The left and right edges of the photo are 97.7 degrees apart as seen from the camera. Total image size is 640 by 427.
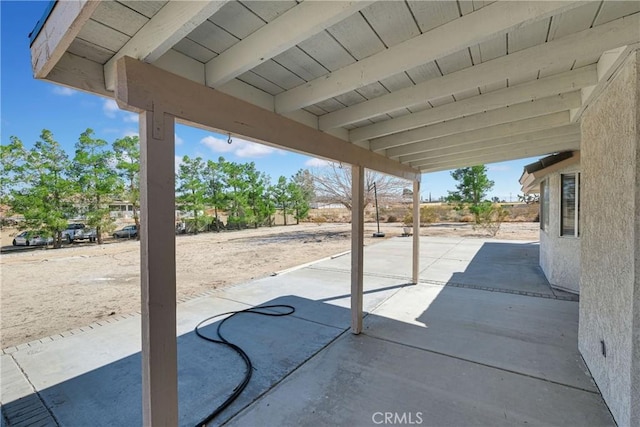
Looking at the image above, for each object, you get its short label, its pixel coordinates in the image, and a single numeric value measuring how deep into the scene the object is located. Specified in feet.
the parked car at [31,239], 42.23
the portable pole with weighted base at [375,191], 60.01
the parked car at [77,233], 48.08
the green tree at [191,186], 63.36
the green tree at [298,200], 86.02
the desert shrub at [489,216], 49.16
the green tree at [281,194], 83.15
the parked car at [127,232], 54.90
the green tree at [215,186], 68.23
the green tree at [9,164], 38.58
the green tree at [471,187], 59.77
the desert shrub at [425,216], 72.90
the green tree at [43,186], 39.81
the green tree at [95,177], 45.44
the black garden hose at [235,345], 7.43
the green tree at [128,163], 50.03
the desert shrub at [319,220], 95.08
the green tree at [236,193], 71.46
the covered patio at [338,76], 4.59
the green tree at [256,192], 76.07
